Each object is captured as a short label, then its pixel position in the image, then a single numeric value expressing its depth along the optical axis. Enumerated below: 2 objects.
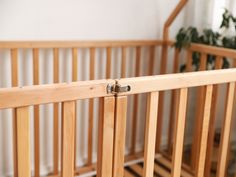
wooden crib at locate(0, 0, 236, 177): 0.91
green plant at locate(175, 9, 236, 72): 1.98
